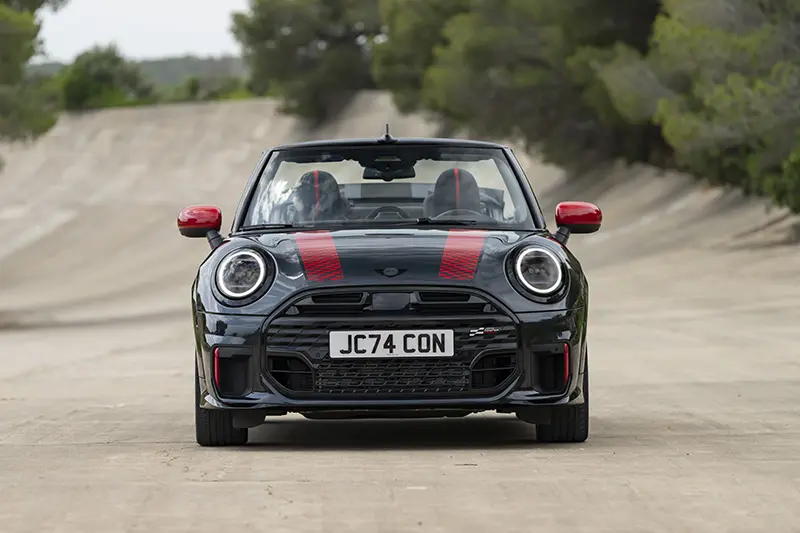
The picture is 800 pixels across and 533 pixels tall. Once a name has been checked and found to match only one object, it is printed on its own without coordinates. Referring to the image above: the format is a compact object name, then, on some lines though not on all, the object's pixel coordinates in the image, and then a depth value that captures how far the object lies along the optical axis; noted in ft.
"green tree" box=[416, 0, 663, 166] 159.74
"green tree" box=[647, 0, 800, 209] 112.27
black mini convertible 27.66
